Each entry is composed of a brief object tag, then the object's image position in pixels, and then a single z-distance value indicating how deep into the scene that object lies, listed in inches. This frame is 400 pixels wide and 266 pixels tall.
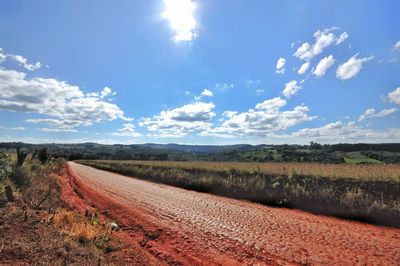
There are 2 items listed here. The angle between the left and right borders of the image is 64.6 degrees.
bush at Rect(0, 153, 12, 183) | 398.6
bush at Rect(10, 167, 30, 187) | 546.8
